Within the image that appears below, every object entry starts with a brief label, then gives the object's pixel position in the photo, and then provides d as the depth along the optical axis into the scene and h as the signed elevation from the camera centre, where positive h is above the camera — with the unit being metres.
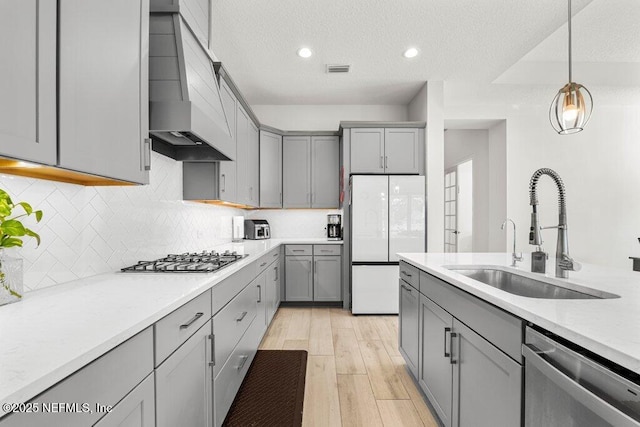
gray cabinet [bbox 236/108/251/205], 3.31 +0.63
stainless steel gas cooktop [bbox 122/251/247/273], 1.71 -0.29
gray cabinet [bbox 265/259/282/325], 3.32 -0.83
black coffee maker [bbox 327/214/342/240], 4.57 -0.17
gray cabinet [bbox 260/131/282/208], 4.27 +0.63
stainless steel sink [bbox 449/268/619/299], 1.30 -0.35
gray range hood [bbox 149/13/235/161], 1.65 +0.72
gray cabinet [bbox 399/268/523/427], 1.10 -0.61
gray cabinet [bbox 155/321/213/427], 1.07 -0.65
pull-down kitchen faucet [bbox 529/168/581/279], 1.51 -0.09
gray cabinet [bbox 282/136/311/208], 4.59 +0.70
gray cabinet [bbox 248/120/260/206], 3.84 +0.63
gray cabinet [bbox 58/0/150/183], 1.01 +0.46
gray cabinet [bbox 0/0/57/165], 0.80 +0.36
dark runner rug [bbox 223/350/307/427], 1.88 -1.21
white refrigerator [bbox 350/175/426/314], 3.90 -0.15
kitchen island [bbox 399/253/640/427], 0.74 -0.41
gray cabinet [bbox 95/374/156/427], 0.80 -0.53
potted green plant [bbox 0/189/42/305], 1.05 -0.14
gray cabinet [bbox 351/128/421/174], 4.09 +0.84
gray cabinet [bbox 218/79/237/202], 2.78 +0.45
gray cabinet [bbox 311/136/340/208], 4.58 +0.65
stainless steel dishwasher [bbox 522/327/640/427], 0.69 -0.42
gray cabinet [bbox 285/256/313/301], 4.26 -0.84
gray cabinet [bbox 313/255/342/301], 4.26 -0.84
